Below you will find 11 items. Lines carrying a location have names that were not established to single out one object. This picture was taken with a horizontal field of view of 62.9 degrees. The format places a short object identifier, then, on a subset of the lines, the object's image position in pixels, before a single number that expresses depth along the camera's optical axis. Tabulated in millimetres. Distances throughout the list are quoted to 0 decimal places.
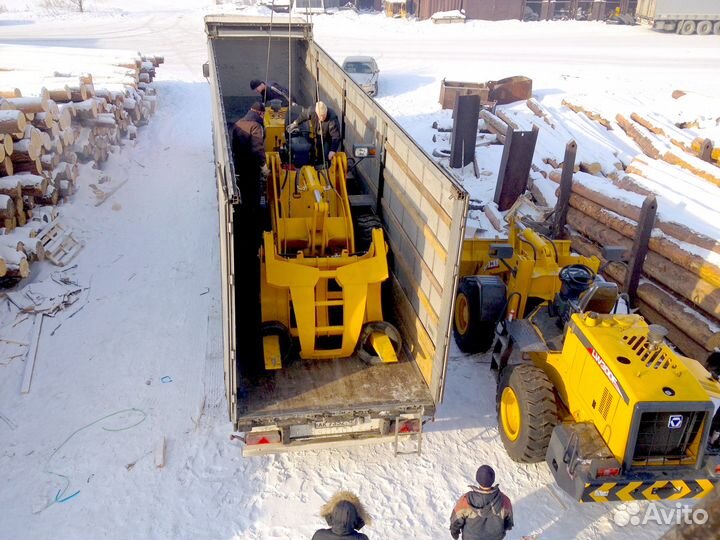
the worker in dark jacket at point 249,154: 8773
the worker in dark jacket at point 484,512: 4441
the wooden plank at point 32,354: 6847
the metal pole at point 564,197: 10477
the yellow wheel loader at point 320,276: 6180
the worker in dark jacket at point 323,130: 9219
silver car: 20625
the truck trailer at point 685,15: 33781
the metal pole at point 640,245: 8406
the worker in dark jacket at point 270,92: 11945
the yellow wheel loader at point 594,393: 4949
